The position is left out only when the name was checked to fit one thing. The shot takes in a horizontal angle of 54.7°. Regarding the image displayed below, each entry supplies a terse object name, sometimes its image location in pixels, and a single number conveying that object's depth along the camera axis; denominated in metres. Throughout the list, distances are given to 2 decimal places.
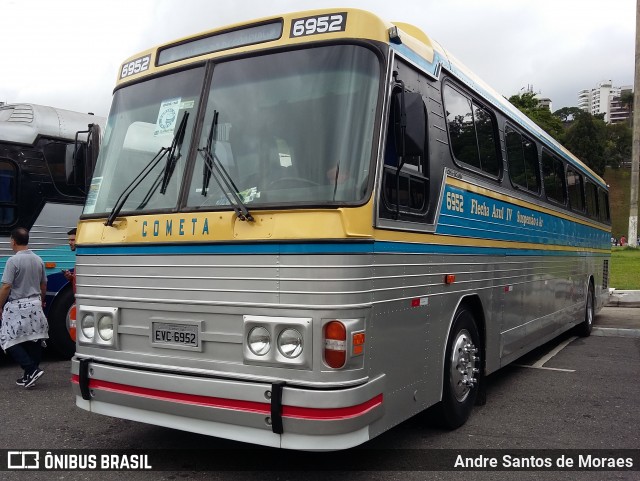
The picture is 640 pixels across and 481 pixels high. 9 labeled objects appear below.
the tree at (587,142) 87.19
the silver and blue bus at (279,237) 3.75
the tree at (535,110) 53.97
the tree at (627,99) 133.00
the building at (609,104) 192.45
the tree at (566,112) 142.50
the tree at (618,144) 97.94
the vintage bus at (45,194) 8.12
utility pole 36.91
